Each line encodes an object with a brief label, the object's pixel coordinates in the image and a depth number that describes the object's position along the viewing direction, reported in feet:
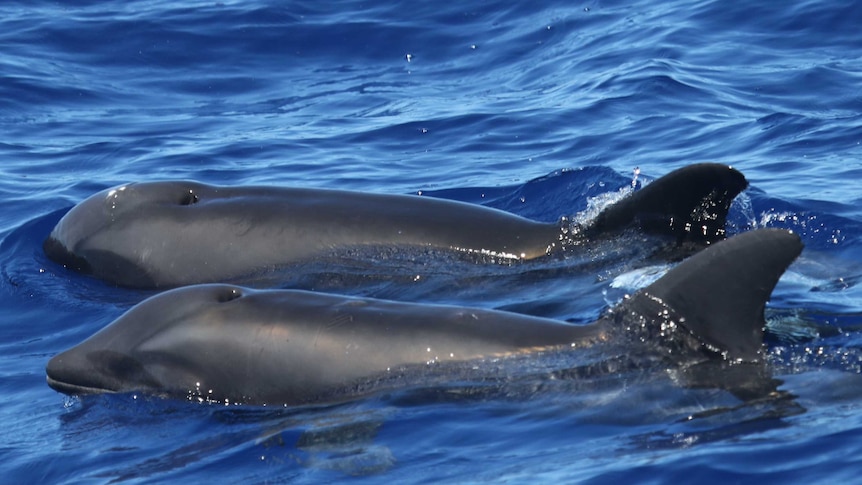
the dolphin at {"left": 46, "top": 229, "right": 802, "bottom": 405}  54.13
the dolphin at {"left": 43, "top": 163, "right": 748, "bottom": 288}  75.87
